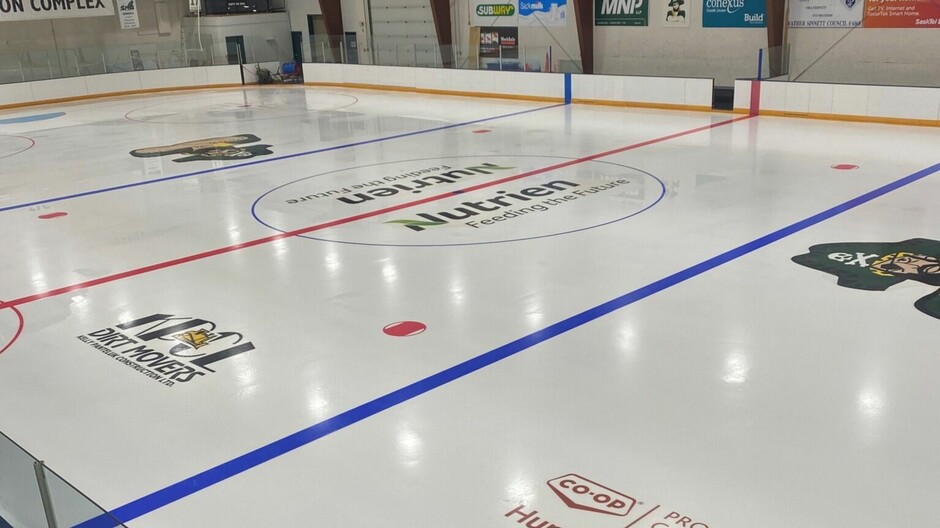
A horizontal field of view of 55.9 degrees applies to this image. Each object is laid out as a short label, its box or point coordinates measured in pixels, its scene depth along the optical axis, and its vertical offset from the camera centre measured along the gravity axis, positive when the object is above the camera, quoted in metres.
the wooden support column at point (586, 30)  22.10 -0.74
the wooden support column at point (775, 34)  18.42 -0.93
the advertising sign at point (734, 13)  19.33 -0.48
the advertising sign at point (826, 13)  17.80 -0.55
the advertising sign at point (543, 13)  23.27 -0.27
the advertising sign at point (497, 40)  24.61 -0.96
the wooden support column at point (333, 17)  29.92 -0.08
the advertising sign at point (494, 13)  24.47 -0.21
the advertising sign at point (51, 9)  25.44 +0.64
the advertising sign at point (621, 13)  21.52 -0.36
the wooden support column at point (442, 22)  25.84 -0.39
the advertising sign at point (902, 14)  16.66 -0.61
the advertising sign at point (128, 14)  28.42 +0.39
